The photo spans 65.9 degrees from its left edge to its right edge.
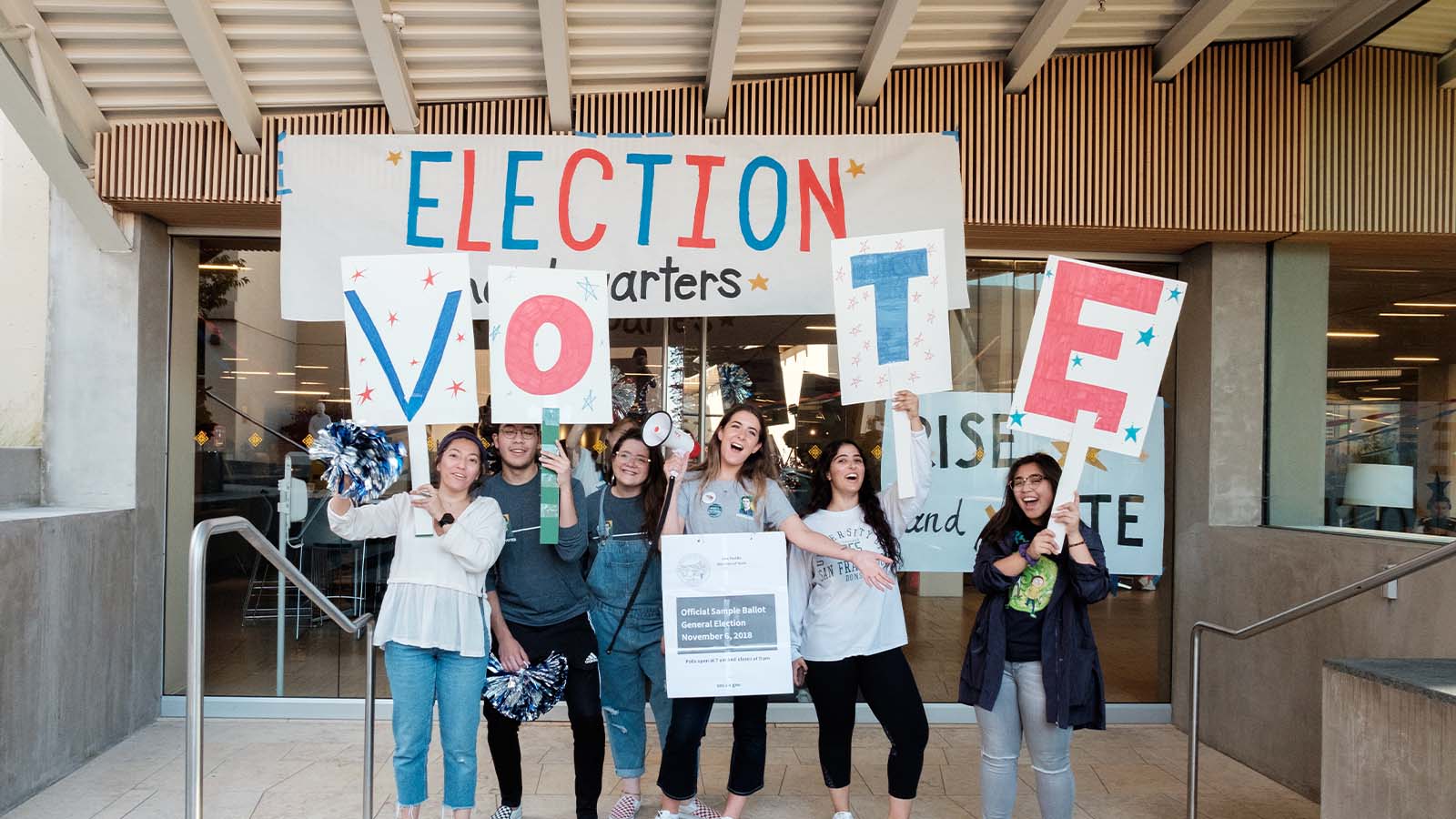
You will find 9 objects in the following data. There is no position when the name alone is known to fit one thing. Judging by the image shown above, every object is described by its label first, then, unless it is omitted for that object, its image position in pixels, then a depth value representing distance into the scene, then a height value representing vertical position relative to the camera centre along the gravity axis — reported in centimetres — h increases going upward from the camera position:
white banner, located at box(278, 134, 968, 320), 520 +94
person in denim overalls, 437 -70
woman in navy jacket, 368 -81
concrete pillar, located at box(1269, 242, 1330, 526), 587 +28
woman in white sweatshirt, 405 -79
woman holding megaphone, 413 -42
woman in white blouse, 378 -70
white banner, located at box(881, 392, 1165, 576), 610 -40
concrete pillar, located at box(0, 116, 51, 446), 570 +50
